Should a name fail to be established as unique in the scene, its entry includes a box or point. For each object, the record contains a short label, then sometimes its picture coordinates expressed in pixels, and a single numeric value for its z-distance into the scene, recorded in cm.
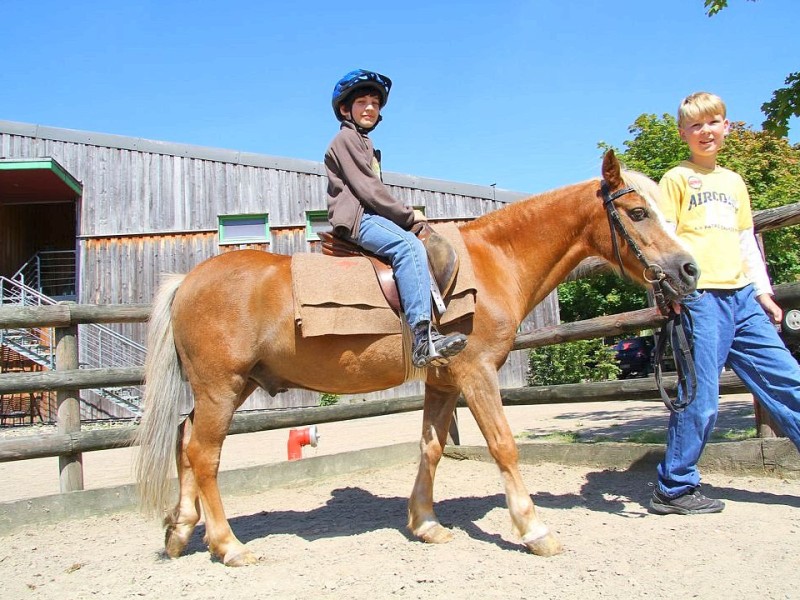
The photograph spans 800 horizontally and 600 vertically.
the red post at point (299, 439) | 572
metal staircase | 1484
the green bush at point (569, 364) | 1656
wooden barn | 1523
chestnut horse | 364
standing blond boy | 370
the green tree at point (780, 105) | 698
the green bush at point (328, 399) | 1425
